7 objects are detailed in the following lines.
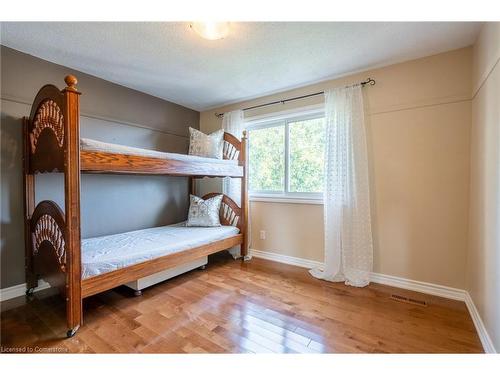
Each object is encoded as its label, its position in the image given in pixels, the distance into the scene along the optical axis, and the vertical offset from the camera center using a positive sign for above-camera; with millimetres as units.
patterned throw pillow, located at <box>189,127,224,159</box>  3076 +544
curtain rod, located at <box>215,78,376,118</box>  2385 +1066
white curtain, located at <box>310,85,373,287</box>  2348 -106
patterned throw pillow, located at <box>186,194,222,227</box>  3061 -395
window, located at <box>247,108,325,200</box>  2840 +359
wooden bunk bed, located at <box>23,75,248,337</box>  1536 -83
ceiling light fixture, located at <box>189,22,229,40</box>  1634 +1130
